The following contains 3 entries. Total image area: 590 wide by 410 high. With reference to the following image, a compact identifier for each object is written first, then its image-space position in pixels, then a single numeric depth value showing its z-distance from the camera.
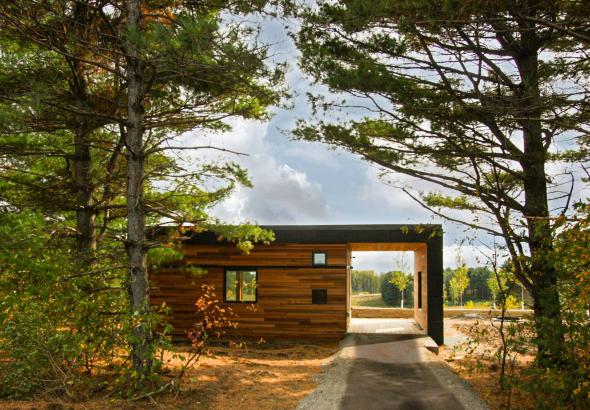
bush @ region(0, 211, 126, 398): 6.99
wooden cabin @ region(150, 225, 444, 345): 13.31
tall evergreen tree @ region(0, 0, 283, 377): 6.93
